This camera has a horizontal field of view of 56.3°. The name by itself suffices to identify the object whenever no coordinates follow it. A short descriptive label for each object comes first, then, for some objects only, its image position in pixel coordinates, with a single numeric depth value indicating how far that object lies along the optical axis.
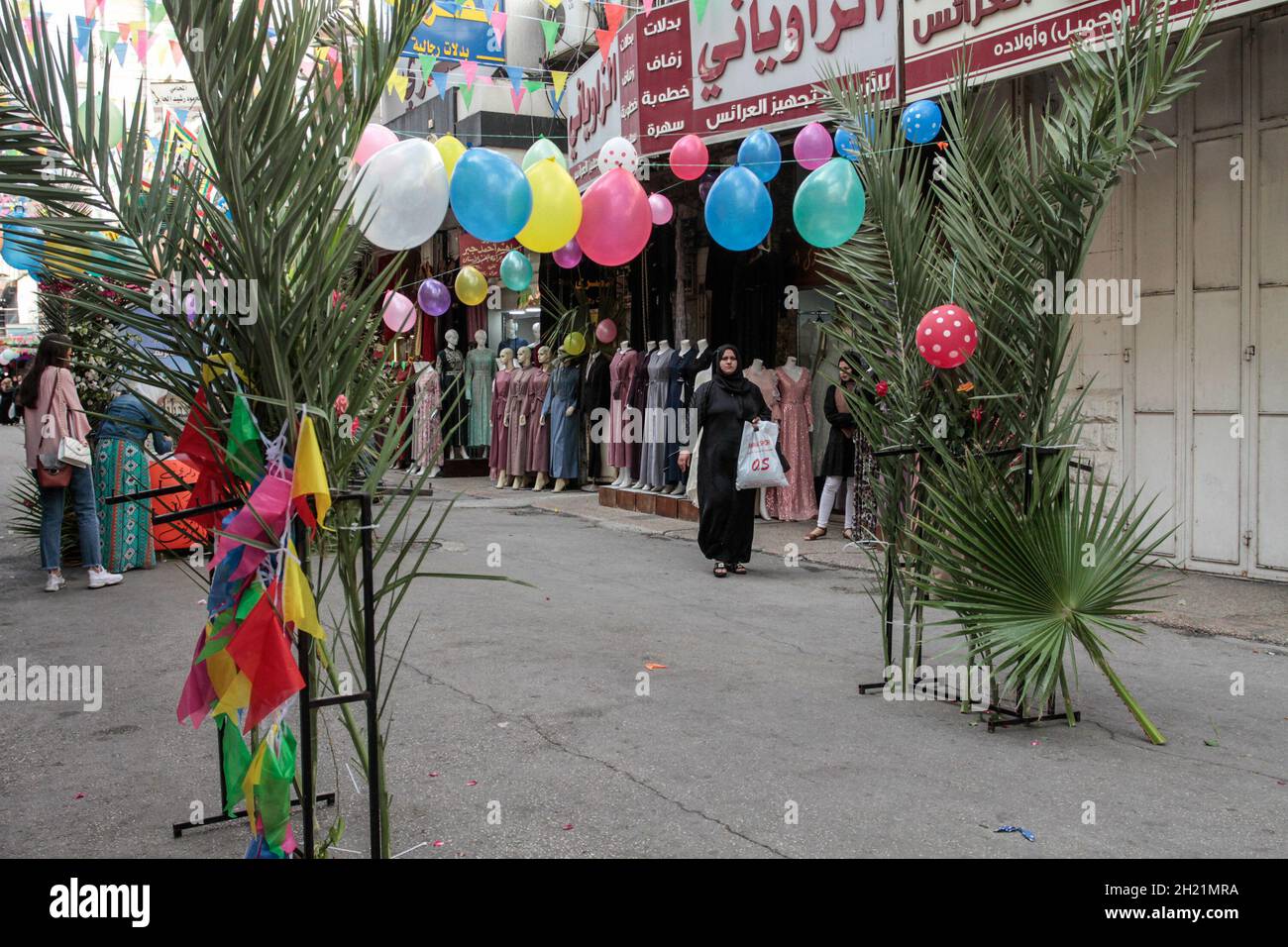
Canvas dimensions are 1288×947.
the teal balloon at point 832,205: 7.00
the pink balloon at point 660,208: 10.30
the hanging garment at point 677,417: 14.42
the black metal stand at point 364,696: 3.09
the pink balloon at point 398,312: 12.87
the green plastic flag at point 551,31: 14.00
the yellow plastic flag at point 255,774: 3.07
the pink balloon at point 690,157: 10.28
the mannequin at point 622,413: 15.55
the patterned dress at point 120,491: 9.91
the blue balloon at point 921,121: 8.66
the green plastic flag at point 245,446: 3.08
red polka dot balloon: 5.28
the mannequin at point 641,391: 15.32
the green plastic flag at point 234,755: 3.70
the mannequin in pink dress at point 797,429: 12.92
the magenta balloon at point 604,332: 16.56
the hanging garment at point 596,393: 16.77
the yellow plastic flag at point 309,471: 2.89
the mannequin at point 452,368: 19.89
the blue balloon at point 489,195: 6.58
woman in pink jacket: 8.88
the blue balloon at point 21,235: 2.92
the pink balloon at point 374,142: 6.25
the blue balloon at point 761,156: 9.66
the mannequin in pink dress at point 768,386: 12.95
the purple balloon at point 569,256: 12.25
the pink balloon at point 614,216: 7.82
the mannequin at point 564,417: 17.16
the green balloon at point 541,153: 7.96
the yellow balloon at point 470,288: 15.12
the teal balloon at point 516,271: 14.73
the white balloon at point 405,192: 5.07
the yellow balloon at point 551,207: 7.27
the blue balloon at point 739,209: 8.59
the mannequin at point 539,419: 17.78
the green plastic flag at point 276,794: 3.07
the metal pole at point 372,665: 3.15
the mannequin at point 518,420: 18.16
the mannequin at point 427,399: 18.83
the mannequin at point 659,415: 14.67
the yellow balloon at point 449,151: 7.12
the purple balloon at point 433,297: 16.77
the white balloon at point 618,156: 9.66
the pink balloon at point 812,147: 9.23
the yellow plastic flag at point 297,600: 2.90
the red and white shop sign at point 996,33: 8.23
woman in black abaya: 10.02
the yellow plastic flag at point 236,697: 3.00
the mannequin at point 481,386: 19.86
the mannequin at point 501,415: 18.75
